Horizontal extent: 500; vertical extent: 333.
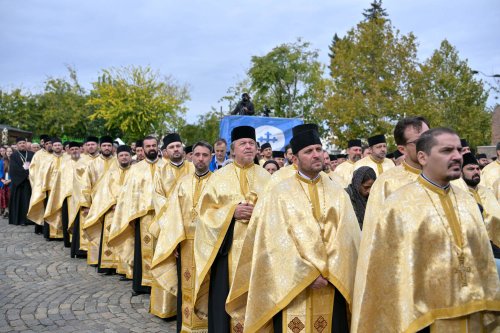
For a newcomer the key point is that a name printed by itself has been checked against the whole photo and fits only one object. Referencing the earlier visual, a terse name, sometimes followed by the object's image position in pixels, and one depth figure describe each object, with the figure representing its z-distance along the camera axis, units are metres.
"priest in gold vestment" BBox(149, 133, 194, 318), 6.66
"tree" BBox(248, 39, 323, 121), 28.94
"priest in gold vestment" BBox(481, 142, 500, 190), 9.38
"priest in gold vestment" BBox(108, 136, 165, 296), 7.56
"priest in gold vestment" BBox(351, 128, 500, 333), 3.05
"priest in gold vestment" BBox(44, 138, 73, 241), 12.01
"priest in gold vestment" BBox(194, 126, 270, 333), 5.00
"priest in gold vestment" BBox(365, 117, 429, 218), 4.08
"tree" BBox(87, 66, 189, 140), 24.39
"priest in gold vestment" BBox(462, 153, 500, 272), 5.55
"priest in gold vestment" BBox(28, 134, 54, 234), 13.01
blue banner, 13.48
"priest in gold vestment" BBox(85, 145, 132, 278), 8.99
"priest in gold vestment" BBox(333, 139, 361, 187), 11.06
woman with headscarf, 5.05
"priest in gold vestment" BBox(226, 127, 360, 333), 3.84
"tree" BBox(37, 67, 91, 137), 37.78
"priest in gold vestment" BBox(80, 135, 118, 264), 10.04
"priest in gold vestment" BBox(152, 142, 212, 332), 5.93
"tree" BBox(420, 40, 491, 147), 24.94
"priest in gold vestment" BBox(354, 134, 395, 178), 8.74
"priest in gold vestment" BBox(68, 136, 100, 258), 10.20
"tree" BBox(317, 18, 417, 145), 22.50
